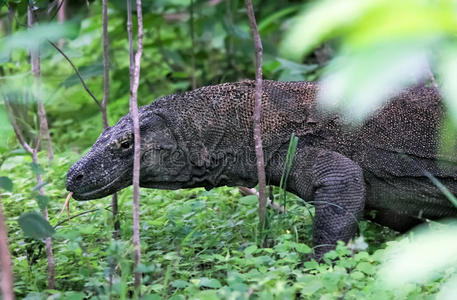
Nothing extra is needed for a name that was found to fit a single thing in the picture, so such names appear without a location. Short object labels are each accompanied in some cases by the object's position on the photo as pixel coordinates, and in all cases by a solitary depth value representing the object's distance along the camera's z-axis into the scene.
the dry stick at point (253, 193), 9.81
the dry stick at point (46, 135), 7.50
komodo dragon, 8.96
